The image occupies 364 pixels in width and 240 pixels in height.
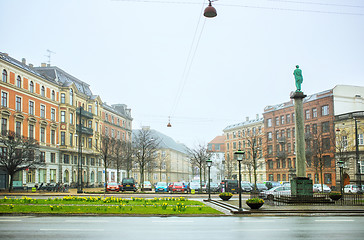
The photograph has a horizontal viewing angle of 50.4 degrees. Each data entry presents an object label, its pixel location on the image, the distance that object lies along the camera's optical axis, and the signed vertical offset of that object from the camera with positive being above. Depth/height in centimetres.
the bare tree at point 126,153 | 6502 +81
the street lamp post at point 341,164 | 3067 -73
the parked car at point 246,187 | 4750 -382
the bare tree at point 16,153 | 4231 +69
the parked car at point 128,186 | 4768 -346
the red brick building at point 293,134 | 6303 +398
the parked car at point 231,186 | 4500 -346
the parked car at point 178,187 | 4536 -357
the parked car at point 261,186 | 4921 -391
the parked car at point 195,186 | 4994 -372
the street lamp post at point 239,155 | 2162 +7
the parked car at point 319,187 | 4971 -416
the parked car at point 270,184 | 5417 -410
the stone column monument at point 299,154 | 2522 +9
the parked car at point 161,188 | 4762 -376
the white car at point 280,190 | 3362 -308
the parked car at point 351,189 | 4633 -413
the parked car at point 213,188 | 4946 -404
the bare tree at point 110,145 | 6253 +215
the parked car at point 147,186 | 5671 -424
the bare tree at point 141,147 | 5612 +159
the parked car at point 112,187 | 4641 -354
